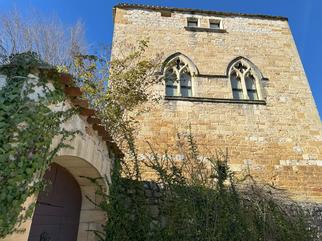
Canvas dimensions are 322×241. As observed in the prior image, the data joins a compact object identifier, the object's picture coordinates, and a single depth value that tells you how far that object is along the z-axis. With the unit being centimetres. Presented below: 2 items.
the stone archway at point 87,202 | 332
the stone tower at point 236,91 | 703
